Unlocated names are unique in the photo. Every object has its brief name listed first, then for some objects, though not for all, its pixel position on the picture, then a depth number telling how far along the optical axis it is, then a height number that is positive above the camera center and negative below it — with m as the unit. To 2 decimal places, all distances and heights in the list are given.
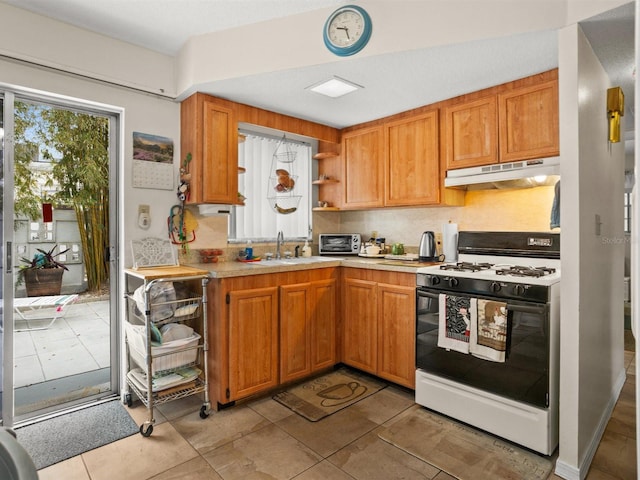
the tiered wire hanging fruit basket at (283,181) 3.63 +0.60
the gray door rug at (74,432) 2.09 -1.17
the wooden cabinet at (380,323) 2.71 -0.64
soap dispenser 3.67 -0.09
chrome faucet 3.48 +0.00
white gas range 2.02 -0.59
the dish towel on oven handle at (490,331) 2.12 -0.53
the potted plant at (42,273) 2.44 -0.21
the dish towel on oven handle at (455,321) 2.28 -0.50
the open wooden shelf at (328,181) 3.79 +0.62
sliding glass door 2.38 -0.09
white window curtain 3.44 +0.51
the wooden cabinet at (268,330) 2.52 -0.66
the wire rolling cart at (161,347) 2.28 -0.69
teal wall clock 2.19 +1.27
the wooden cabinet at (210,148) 2.78 +0.72
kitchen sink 2.93 -0.16
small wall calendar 2.75 +0.61
